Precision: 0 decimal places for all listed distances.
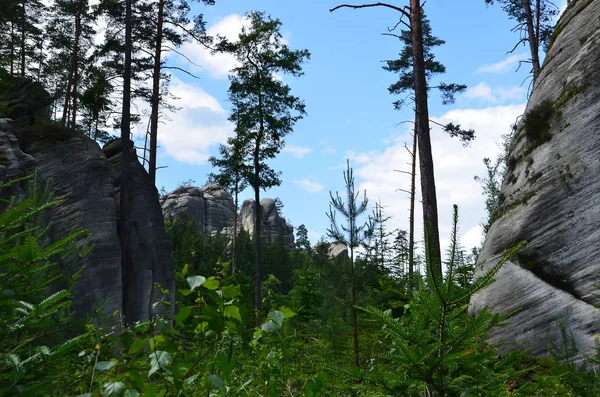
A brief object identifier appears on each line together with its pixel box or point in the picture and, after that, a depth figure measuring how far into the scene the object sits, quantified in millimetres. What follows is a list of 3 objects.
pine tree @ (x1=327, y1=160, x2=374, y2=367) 5742
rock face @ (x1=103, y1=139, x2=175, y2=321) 17344
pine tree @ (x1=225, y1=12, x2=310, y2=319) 22484
